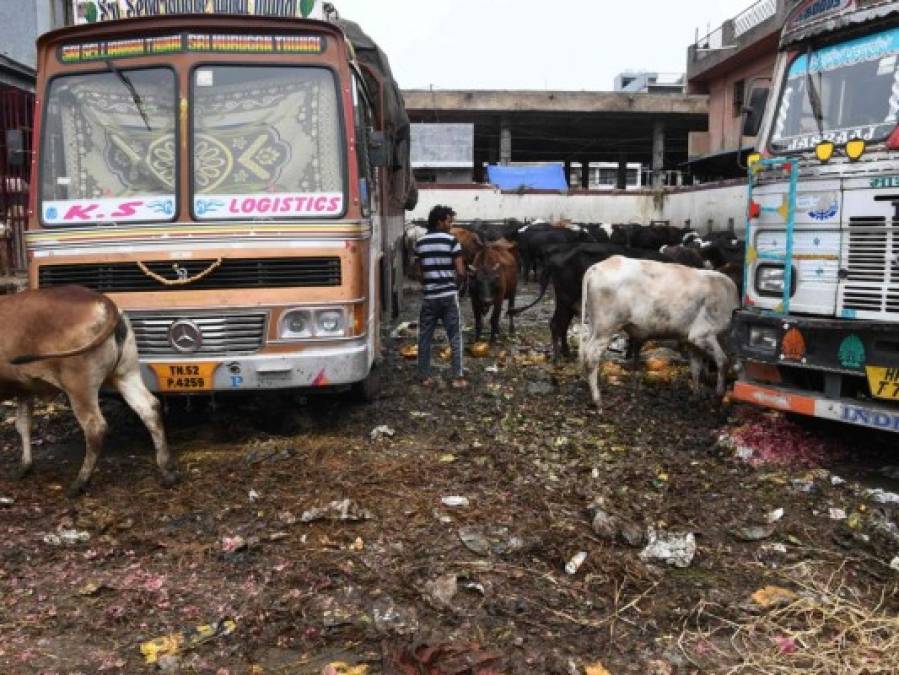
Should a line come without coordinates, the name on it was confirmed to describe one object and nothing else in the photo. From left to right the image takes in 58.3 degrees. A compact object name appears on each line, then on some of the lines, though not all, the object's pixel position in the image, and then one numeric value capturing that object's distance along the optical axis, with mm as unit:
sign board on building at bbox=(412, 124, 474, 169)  31906
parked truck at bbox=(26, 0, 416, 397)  5555
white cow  7109
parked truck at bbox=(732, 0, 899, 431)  5055
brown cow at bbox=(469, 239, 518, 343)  10281
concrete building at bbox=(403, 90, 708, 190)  31125
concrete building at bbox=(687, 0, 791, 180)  24531
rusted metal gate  10844
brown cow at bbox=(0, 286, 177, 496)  4844
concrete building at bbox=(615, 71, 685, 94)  51500
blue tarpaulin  30828
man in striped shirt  7902
